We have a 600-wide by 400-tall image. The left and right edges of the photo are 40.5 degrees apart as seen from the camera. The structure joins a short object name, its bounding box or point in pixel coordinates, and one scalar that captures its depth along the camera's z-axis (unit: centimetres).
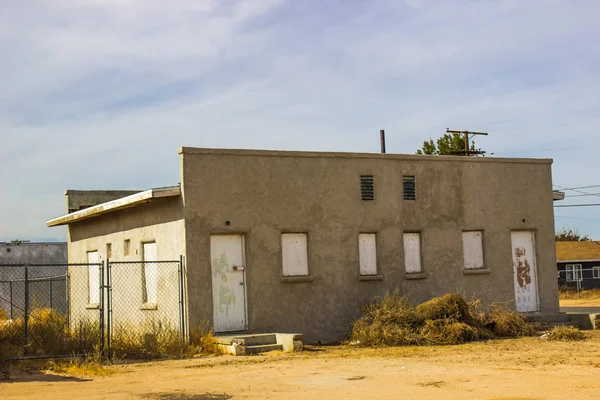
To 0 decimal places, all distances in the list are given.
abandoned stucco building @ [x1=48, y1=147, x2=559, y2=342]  1906
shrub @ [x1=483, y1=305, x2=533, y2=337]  2011
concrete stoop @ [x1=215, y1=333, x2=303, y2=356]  1722
